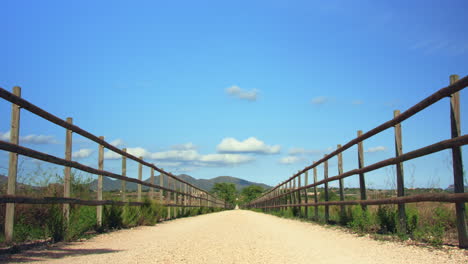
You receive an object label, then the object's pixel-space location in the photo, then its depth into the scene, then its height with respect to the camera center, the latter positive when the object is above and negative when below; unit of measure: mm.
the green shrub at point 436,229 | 5535 -545
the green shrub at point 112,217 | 8938 -504
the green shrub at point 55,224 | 6270 -441
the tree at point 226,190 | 131512 +284
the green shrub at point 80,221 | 6606 -470
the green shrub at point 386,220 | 7070 -498
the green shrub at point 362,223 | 7852 -595
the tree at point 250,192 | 137425 -424
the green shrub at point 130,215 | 9590 -520
